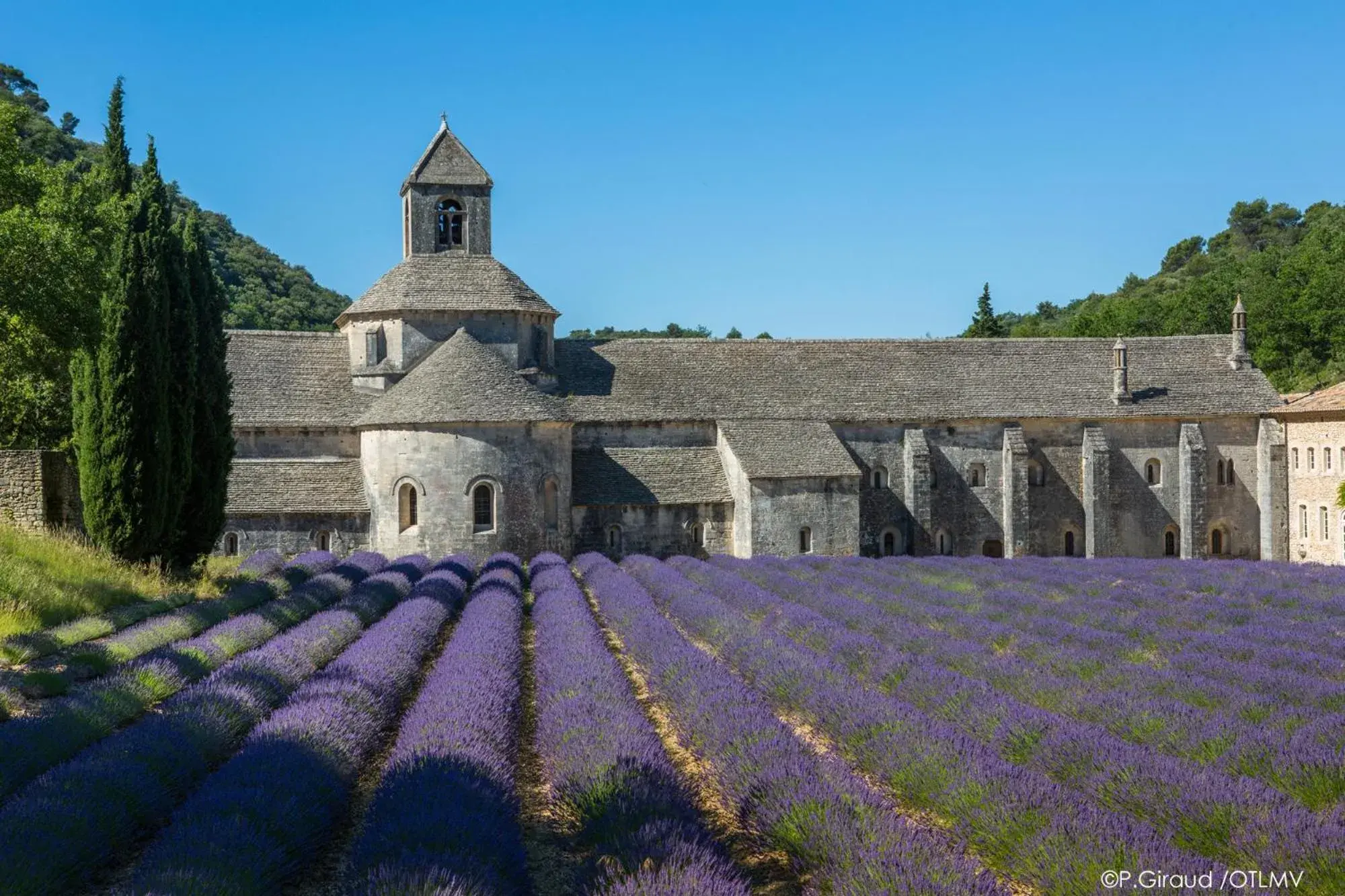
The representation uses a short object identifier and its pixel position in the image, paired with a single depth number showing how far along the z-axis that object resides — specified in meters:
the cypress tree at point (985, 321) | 76.56
